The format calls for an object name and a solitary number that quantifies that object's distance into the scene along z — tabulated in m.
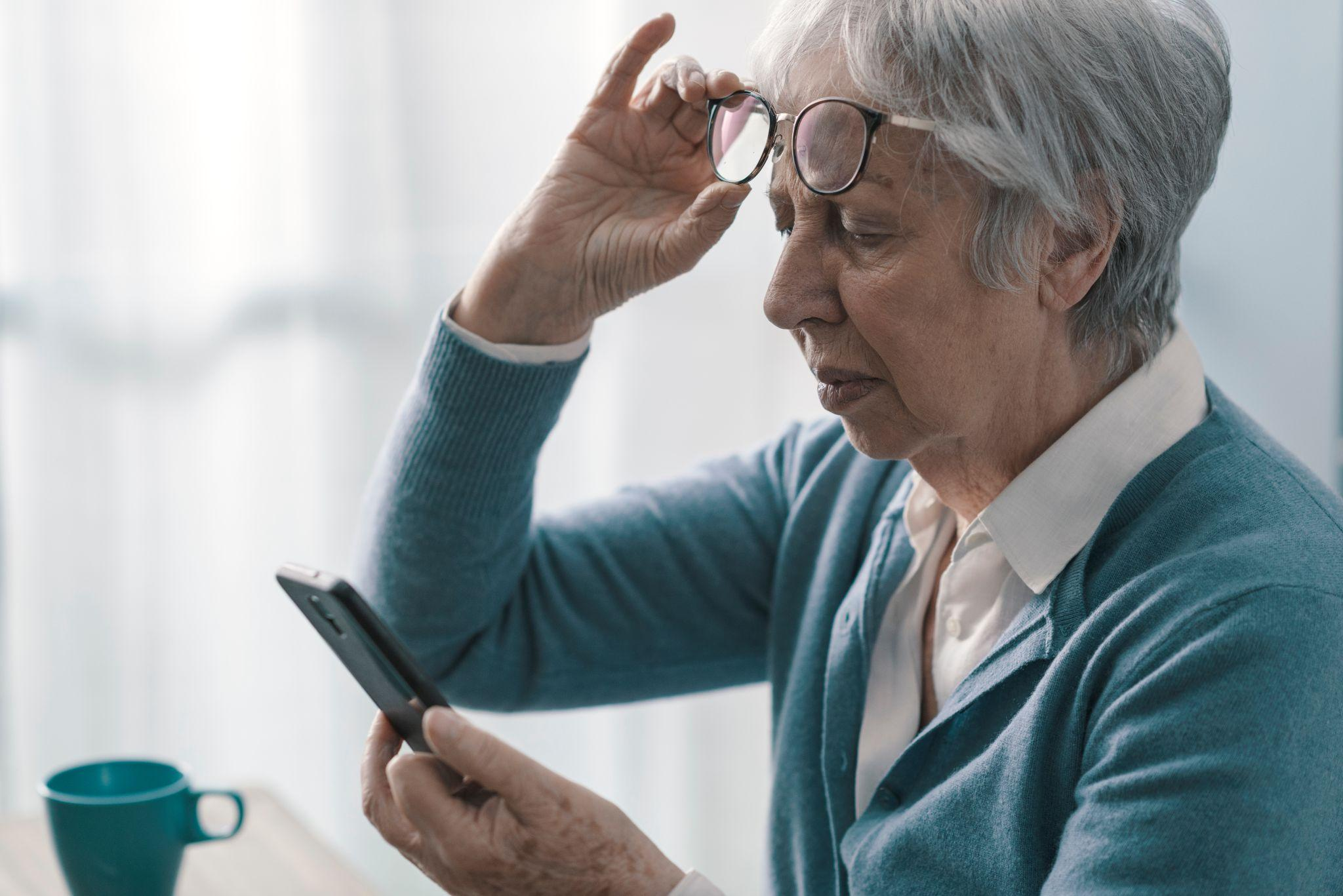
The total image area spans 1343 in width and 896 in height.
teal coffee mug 1.68
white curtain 2.28
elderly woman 1.61
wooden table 1.82
